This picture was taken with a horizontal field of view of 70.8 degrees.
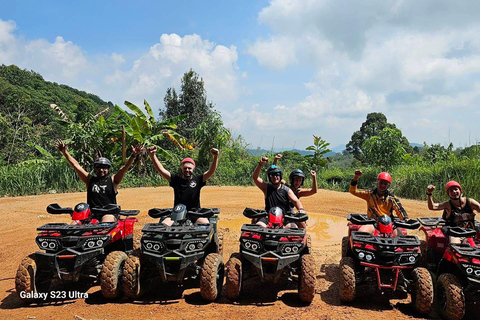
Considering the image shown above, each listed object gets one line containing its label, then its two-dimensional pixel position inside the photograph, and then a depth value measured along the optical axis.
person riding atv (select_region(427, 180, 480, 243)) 4.86
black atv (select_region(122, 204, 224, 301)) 3.97
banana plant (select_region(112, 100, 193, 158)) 17.03
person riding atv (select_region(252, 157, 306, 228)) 5.21
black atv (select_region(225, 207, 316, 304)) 4.04
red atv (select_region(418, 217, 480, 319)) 3.62
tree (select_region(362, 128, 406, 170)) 16.77
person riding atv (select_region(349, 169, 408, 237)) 5.20
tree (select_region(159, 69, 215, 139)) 28.84
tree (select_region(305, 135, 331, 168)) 18.39
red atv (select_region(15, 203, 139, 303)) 3.96
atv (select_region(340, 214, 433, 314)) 3.86
